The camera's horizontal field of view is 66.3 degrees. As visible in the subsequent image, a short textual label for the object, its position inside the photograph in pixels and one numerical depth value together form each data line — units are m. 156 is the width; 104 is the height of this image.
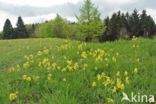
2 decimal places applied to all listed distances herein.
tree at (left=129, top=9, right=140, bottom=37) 38.34
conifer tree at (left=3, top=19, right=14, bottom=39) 38.47
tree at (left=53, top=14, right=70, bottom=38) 31.97
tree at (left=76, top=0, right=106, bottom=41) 18.69
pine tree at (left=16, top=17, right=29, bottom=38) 39.89
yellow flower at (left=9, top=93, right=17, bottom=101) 2.17
